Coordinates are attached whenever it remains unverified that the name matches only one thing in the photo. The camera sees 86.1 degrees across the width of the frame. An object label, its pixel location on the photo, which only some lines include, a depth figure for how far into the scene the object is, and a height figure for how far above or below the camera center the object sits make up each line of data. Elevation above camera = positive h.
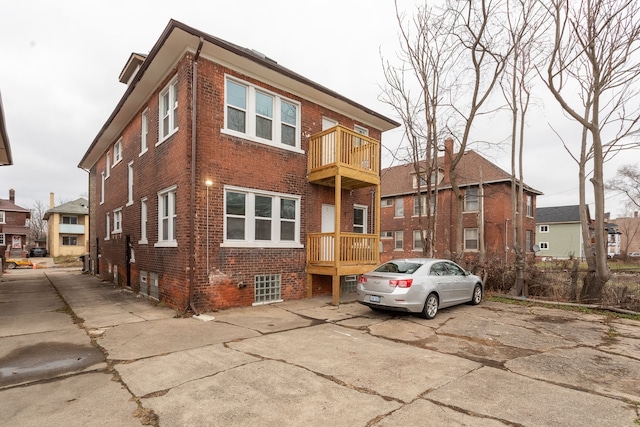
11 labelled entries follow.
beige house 43.81 -0.48
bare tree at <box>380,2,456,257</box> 13.25 +5.04
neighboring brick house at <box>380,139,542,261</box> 23.81 +1.02
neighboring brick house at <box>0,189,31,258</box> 43.97 +0.16
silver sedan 7.79 -1.46
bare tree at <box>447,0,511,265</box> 11.14 +5.47
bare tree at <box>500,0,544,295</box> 11.44 +5.58
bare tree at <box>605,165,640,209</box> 42.41 +5.50
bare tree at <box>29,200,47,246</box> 77.35 +0.53
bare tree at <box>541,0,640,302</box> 9.18 +4.37
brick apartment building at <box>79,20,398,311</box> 8.81 +1.48
